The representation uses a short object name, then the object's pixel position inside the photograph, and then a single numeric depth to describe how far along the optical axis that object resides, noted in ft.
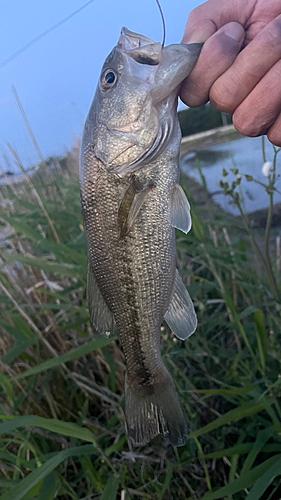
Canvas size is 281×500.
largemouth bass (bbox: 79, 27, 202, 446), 0.63
